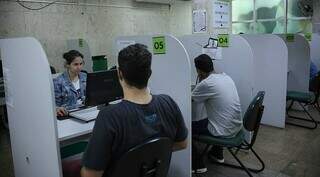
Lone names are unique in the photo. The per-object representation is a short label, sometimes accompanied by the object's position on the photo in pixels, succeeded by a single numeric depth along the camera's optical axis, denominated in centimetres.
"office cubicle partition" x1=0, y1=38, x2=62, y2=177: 163
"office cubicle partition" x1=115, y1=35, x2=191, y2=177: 212
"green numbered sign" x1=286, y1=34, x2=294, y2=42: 435
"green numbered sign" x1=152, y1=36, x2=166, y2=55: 223
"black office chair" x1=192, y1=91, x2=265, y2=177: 232
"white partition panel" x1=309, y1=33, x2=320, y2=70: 535
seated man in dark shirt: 121
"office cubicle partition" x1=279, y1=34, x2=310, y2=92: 421
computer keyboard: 202
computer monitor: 212
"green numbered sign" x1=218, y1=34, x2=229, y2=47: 311
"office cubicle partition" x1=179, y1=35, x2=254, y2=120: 300
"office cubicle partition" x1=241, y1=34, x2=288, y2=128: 379
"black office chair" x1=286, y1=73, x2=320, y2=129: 381
